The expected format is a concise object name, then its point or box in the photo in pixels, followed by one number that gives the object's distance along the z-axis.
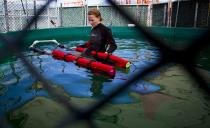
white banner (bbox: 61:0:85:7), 15.92
